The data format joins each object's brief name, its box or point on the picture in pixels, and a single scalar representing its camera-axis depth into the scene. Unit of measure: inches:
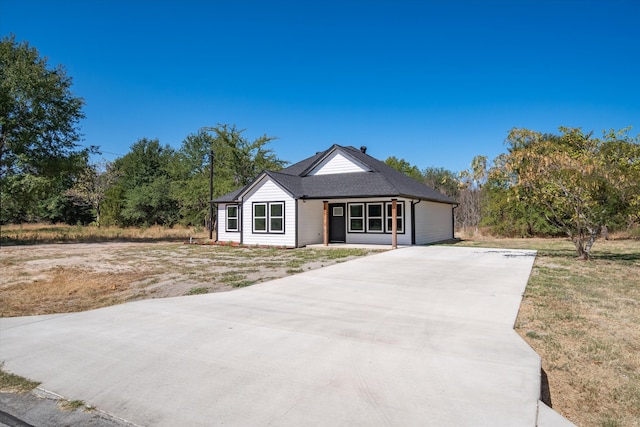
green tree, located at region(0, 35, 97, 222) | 845.2
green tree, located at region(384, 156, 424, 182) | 1654.8
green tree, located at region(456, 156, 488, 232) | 1272.1
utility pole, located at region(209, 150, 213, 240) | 948.1
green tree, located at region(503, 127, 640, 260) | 469.1
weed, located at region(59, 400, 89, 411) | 126.9
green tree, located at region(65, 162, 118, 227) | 1562.5
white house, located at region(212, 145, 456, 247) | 738.2
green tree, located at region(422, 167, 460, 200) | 1694.1
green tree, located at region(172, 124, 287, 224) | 1237.1
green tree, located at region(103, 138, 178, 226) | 1572.3
